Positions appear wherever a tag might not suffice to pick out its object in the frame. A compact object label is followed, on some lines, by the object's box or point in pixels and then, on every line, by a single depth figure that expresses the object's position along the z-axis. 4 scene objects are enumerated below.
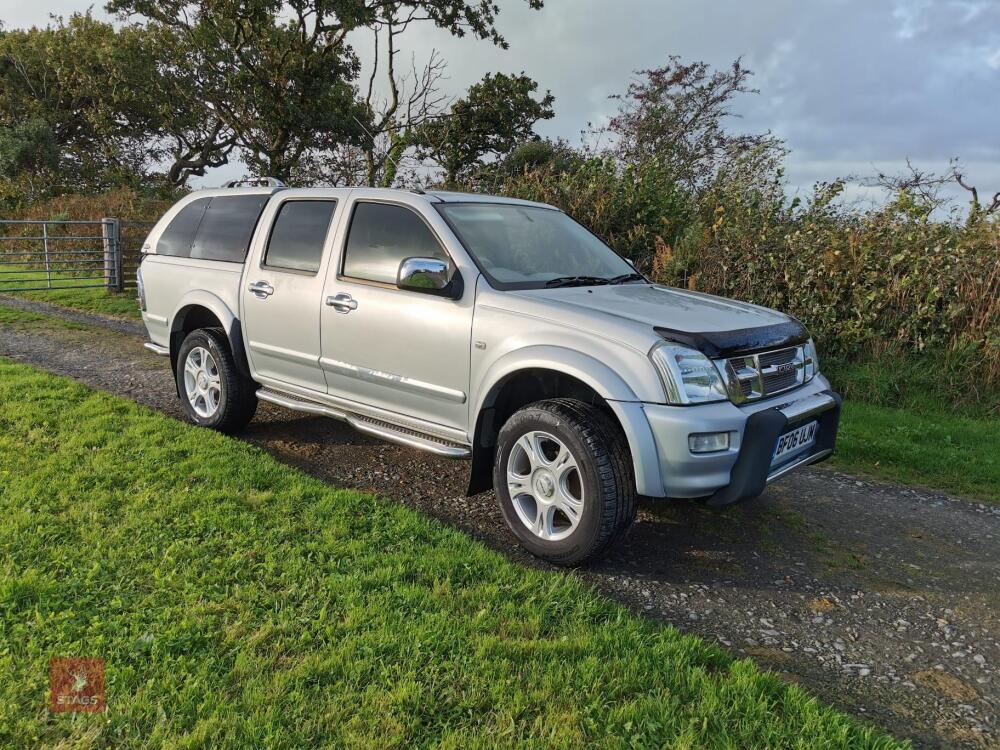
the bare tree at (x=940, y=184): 7.71
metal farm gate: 13.99
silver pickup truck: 3.37
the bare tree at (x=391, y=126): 16.64
